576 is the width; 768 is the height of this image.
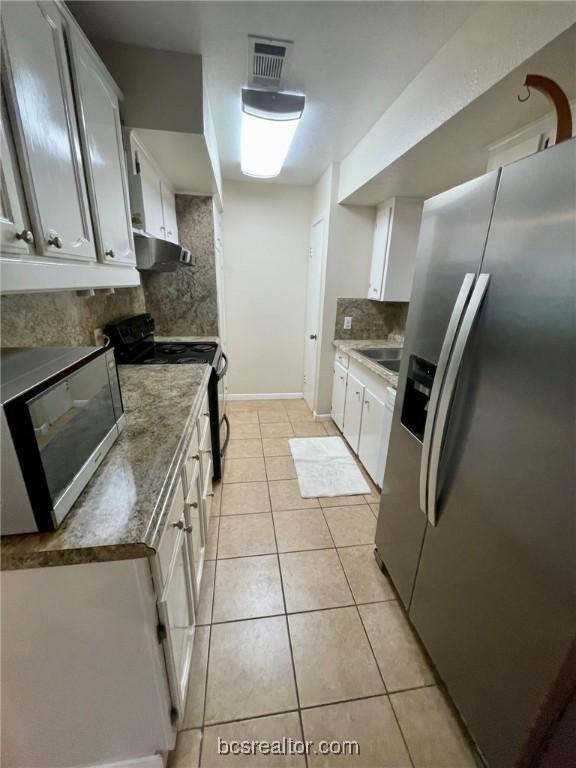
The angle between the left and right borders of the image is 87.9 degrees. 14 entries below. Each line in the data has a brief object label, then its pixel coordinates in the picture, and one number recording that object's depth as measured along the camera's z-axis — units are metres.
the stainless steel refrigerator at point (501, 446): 0.72
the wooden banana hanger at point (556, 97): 0.85
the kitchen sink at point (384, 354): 2.66
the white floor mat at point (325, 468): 2.34
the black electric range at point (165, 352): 1.96
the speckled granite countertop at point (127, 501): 0.65
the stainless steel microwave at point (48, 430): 0.59
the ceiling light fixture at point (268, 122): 1.65
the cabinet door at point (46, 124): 0.74
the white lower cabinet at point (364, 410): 2.13
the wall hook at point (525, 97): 1.06
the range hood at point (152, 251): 1.68
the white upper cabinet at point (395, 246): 2.53
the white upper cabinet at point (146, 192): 1.58
